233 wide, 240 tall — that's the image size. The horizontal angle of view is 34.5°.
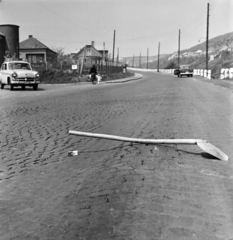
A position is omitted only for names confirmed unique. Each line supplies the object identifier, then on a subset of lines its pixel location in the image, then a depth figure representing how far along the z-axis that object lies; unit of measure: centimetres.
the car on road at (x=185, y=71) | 5403
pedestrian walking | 3338
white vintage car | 2462
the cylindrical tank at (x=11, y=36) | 6086
